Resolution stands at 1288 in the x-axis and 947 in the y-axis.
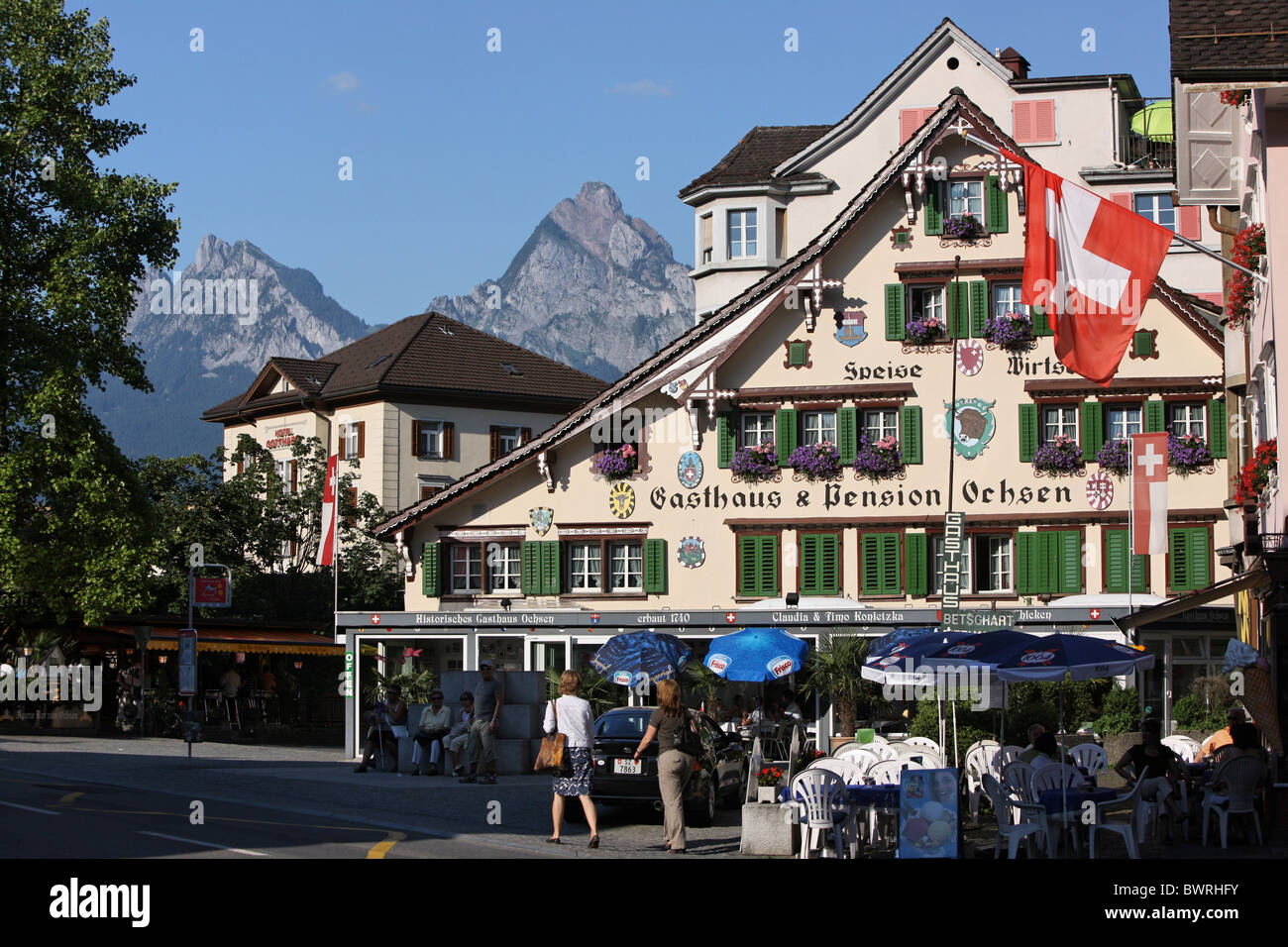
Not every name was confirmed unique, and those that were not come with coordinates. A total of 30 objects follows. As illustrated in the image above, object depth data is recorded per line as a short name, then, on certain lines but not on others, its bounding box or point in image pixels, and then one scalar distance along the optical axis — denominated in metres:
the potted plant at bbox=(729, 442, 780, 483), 36.06
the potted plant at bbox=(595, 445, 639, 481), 36.81
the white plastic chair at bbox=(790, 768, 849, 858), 16.66
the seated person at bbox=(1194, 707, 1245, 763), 18.72
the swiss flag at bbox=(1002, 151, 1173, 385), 19.12
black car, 20.45
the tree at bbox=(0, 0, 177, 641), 37.59
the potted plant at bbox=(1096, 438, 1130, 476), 34.56
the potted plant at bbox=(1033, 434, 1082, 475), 34.78
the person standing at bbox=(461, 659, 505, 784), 26.02
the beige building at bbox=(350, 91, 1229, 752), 34.62
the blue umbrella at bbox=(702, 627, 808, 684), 25.14
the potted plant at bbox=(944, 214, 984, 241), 35.81
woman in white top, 17.25
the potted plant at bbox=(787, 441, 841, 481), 35.78
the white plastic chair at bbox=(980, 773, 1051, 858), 16.20
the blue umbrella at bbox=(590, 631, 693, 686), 26.70
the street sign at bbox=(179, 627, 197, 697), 29.09
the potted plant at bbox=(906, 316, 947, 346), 35.69
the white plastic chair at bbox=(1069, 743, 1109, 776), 20.64
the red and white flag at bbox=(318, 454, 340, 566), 42.06
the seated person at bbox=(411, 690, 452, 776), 27.86
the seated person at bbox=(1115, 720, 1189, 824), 18.22
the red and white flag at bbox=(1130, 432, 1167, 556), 32.66
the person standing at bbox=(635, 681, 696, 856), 16.53
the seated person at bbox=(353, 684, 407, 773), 29.08
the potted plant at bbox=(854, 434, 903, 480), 35.56
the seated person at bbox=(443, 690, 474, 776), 27.25
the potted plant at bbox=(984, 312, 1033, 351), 35.22
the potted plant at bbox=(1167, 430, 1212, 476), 34.09
